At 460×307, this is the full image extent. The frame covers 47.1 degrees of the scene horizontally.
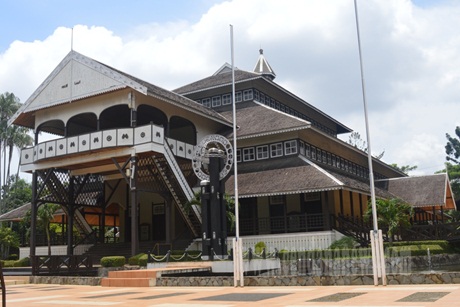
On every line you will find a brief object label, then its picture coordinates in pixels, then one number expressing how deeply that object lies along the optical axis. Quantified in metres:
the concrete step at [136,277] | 17.92
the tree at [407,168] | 74.00
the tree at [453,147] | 66.56
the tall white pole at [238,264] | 15.67
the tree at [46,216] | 33.31
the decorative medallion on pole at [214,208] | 22.72
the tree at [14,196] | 62.96
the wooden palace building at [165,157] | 26.48
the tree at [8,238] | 42.46
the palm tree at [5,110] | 62.62
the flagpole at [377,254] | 13.91
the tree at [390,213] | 25.73
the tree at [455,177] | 59.94
